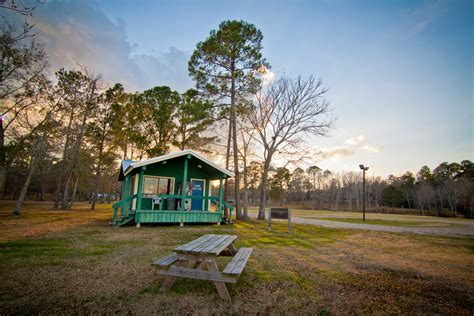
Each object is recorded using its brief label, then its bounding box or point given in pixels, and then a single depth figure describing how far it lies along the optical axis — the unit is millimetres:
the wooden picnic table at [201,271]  2898
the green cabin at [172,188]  10555
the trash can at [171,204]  12102
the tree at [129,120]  20141
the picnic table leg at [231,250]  4836
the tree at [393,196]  51766
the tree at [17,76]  8295
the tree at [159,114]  20266
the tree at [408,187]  50681
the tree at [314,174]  66131
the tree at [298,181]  66562
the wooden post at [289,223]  9711
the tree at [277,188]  48400
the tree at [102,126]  19156
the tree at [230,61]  13928
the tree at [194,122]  13961
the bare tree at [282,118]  15128
